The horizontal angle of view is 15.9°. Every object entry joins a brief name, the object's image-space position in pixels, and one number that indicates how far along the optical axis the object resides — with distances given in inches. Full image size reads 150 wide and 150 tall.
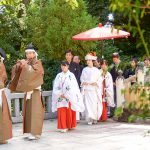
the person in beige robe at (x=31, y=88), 361.9
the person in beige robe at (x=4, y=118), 347.7
